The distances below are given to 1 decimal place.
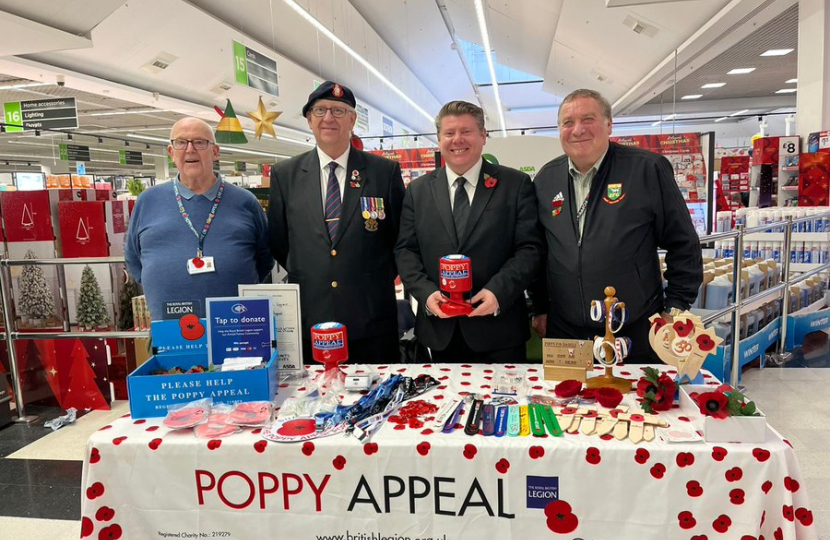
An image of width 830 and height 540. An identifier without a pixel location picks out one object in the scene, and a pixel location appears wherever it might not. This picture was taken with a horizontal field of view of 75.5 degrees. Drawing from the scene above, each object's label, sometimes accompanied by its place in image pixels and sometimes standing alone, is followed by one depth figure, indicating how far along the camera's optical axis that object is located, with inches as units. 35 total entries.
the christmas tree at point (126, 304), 169.5
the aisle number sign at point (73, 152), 567.2
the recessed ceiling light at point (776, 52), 370.9
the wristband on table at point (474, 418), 59.0
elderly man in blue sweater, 91.7
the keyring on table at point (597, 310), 67.9
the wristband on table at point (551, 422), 57.4
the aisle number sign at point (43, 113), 375.2
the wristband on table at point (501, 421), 58.5
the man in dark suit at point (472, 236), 86.3
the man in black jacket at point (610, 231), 82.8
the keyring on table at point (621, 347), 65.7
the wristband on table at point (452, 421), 59.6
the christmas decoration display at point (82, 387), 164.4
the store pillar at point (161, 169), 661.2
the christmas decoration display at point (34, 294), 163.6
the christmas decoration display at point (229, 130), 229.7
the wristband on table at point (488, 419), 58.6
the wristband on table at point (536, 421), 57.5
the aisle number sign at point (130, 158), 584.6
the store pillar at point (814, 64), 244.2
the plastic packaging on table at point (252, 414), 62.2
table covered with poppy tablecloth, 53.7
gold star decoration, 227.0
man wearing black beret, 91.9
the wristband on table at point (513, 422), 58.0
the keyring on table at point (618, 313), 67.1
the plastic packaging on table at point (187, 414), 61.2
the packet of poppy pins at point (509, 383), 70.1
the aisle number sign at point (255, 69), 308.7
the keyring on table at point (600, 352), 66.8
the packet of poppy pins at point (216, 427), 60.3
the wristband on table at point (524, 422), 58.1
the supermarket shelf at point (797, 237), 220.8
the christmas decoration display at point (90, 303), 164.2
